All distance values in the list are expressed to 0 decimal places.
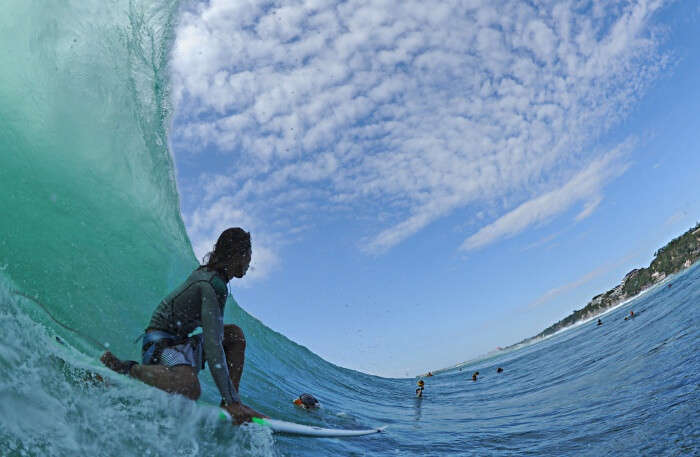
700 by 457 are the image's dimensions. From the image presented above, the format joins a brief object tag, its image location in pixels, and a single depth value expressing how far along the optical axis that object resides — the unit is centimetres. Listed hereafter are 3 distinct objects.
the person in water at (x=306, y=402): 706
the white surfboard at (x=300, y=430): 312
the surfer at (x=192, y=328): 272
